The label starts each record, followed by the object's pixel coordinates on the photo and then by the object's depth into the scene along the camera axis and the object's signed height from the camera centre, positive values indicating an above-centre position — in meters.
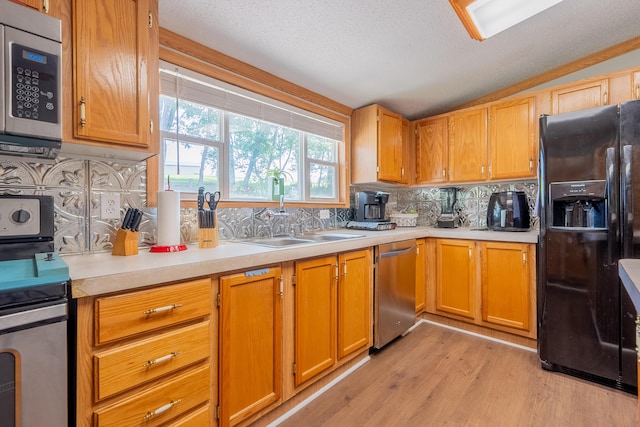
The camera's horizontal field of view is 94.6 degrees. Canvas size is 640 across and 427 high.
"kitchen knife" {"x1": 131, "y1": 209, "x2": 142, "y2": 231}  1.41 -0.04
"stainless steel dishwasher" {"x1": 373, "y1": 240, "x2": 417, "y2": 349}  2.24 -0.64
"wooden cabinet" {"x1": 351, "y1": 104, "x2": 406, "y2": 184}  2.86 +0.66
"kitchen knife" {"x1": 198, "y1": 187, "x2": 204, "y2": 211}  1.66 +0.07
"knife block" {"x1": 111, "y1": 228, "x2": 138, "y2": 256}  1.38 -0.14
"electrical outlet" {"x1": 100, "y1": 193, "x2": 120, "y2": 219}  1.46 +0.03
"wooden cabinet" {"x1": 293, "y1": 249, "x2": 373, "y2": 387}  1.68 -0.63
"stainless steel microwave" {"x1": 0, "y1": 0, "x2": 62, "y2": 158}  0.98 +0.47
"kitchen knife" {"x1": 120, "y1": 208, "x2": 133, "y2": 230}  1.40 -0.04
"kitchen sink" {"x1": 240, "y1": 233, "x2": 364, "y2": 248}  1.96 -0.20
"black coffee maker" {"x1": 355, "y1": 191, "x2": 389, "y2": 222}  2.86 +0.07
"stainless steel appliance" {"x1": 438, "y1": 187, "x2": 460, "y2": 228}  3.10 +0.03
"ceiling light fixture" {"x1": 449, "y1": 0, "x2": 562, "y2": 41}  1.71 +1.21
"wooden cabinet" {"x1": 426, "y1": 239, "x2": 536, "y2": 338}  2.36 -0.63
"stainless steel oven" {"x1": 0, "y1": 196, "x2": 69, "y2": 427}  0.77 -0.36
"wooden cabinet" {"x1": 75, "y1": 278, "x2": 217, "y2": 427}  0.96 -0.52
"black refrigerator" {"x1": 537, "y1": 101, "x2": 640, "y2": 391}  1.76 -0.17
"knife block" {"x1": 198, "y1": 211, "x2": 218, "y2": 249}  1.62 -0.14
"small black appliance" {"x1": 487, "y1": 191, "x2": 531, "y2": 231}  2.62 -0.01
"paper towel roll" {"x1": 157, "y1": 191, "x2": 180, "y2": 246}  1.51 -0.03
